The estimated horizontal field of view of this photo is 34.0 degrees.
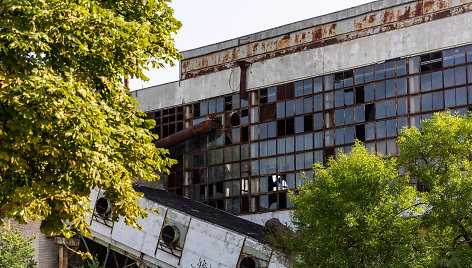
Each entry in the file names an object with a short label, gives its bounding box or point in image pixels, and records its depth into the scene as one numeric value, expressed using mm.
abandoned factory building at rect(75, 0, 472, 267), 37750
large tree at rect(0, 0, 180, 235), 15570
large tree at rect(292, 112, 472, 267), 25797
